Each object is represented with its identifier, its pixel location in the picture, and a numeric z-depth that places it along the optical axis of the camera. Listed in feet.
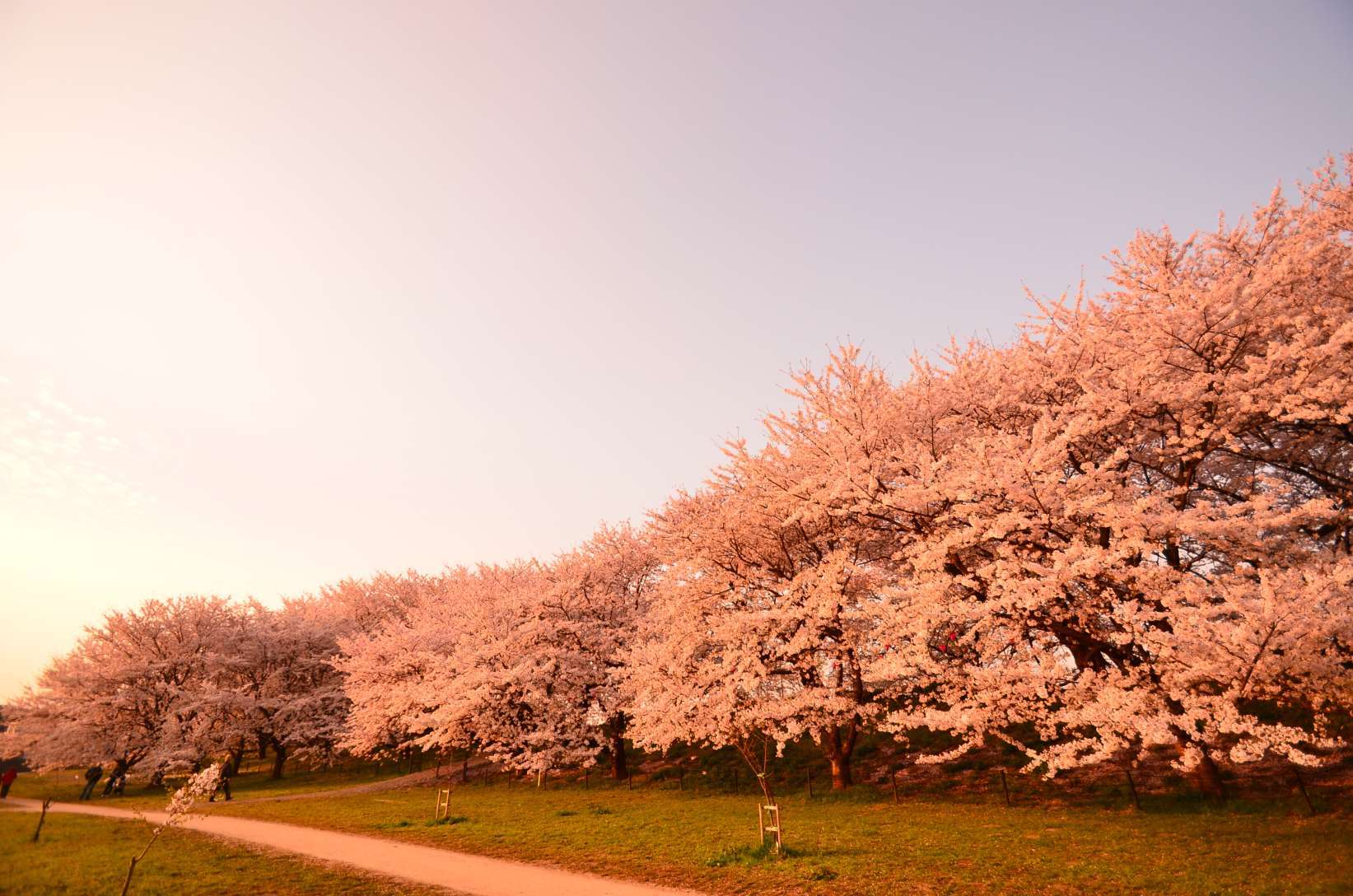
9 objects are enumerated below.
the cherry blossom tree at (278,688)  140.15
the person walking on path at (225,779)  101.24
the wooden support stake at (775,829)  44.80
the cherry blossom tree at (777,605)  64.03
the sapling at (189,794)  36.40
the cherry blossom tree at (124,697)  121.60
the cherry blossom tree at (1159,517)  38.40
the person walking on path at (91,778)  101.61
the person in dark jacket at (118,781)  120.47
